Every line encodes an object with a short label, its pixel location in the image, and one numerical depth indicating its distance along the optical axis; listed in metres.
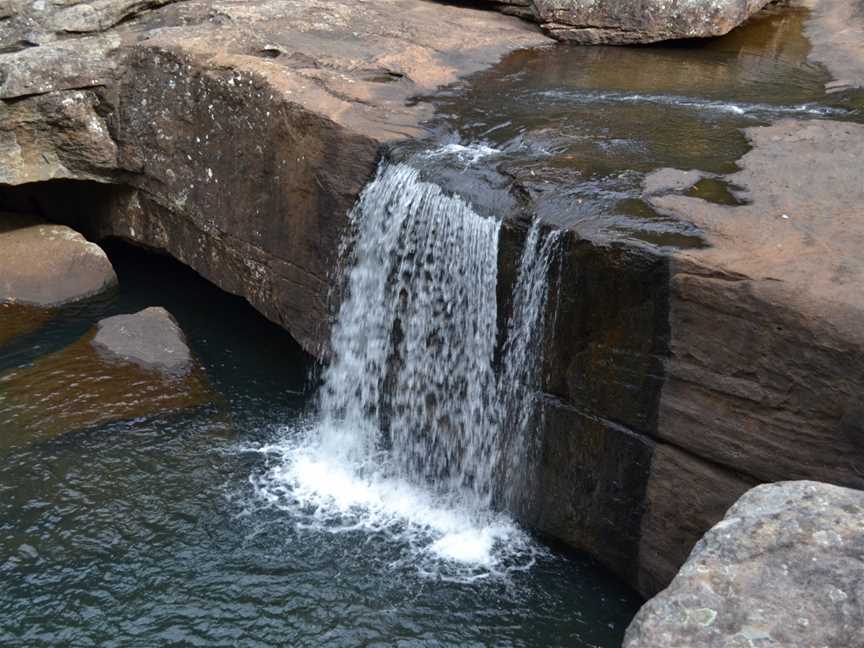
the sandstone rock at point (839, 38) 8.12
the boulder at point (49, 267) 8.61
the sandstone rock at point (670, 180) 5.78
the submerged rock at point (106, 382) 6.93
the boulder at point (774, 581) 2.98
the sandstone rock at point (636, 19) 9.31
